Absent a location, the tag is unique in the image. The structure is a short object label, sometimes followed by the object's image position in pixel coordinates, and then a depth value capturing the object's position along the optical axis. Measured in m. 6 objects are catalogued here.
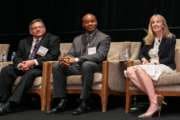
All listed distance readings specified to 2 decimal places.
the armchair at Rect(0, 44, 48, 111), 5.29
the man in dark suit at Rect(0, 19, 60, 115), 5.21
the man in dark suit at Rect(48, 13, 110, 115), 5.02
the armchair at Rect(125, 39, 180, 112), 4.73
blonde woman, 4.69
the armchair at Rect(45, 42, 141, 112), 5.11
